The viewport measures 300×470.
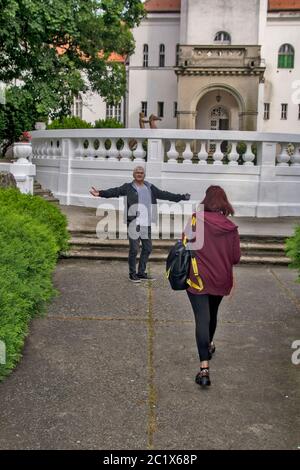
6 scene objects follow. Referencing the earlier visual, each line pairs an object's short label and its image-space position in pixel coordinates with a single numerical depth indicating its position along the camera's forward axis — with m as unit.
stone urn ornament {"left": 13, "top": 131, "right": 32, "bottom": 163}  11.19
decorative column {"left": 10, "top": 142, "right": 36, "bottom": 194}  11.06
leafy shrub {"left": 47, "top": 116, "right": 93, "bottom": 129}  21.05
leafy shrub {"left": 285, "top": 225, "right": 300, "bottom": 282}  5.95
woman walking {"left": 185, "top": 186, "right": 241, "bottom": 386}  4.54
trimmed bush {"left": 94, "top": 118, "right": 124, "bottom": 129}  23.09
